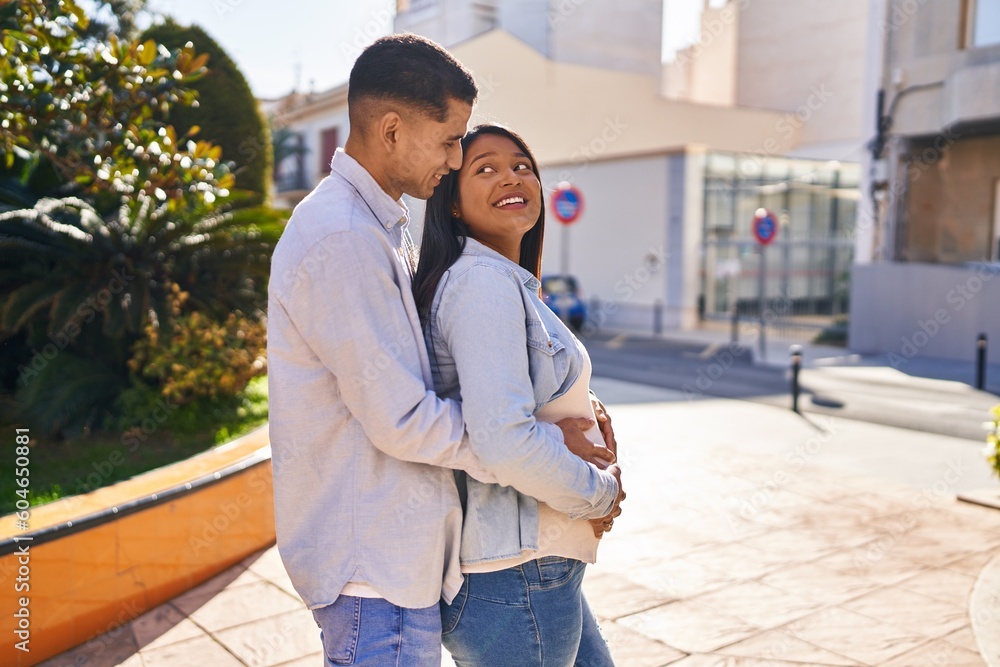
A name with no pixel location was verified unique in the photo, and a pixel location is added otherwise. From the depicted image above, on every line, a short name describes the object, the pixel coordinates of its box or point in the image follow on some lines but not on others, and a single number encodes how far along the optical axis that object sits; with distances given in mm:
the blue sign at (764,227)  17438
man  1703
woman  1773
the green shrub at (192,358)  6293
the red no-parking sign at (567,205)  17516
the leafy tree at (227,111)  8805
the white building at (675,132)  22828
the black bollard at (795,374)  10477
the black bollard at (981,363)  12156
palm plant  6160
